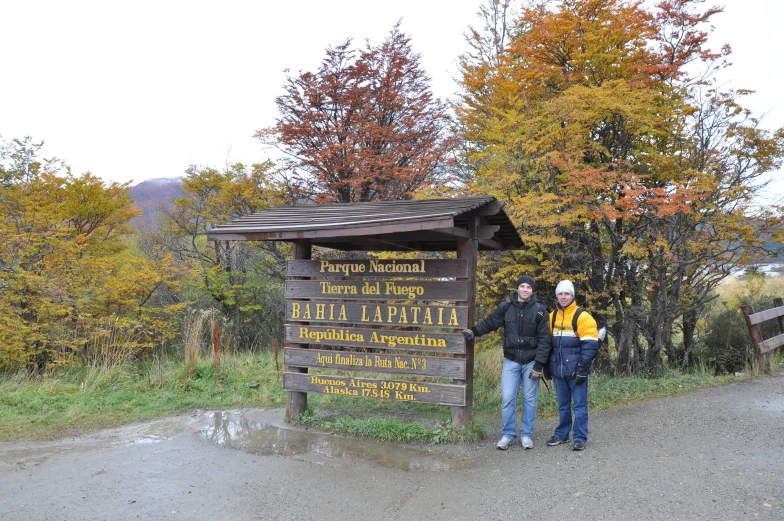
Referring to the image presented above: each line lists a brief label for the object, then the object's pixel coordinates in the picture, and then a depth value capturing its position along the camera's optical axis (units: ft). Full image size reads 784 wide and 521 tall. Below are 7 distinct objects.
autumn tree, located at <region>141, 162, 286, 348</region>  51.19
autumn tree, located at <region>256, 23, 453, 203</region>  47.67
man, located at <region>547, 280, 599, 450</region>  18.15
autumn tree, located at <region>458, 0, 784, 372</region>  29.30
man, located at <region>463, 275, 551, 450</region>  19.01
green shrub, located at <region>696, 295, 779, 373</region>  36.78
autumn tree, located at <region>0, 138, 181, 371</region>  33.27
